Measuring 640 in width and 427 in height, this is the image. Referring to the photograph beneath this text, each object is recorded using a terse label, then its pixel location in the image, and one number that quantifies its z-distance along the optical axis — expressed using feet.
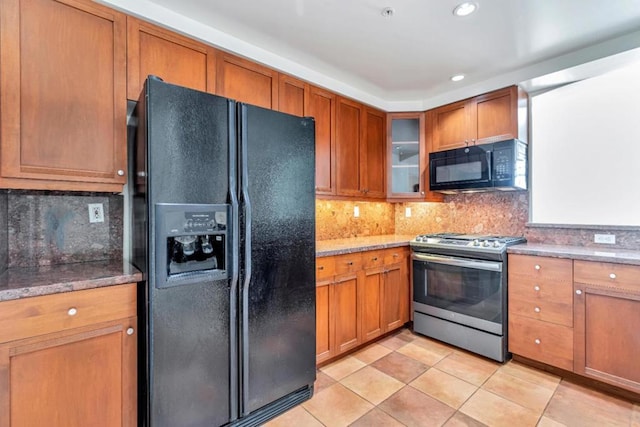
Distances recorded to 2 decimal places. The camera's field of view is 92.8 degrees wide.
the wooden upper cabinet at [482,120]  8.98
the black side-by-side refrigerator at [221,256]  4.75
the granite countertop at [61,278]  4.04
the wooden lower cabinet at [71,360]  3.99
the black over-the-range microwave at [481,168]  8.69
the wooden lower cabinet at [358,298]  7.70
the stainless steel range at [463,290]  8.09
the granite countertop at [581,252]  6.48
